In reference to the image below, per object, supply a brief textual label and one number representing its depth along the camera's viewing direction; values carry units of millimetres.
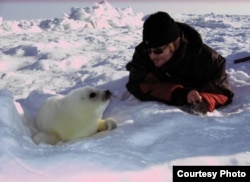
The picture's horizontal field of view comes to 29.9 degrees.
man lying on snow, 2830
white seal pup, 2648
